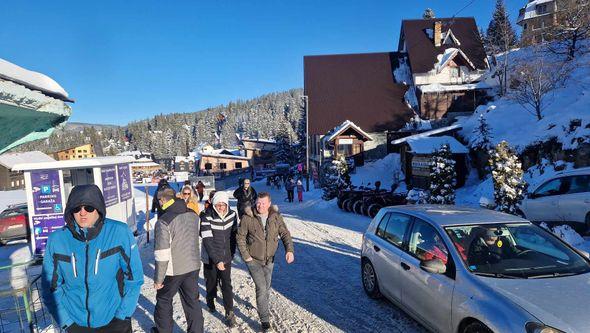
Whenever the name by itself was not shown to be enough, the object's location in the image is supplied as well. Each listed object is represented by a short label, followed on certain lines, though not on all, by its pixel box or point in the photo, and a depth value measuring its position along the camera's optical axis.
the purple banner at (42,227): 9.38
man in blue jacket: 2.80
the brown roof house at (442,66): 31.42
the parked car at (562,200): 8.27
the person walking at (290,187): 22.72
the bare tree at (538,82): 20.02
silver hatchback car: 3.23
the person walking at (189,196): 8.20
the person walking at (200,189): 17.98
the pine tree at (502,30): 30.48
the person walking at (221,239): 5.23
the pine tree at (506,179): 10.03
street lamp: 29.62
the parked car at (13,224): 13.82
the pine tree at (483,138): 20.47
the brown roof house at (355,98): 32.62
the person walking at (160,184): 8.84
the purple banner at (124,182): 11.38
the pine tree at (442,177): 13.73
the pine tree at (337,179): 20.95
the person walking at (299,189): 23.29
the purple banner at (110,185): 10.21
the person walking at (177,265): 4.33
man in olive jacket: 5.01
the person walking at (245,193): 9.22
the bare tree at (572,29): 24.72
